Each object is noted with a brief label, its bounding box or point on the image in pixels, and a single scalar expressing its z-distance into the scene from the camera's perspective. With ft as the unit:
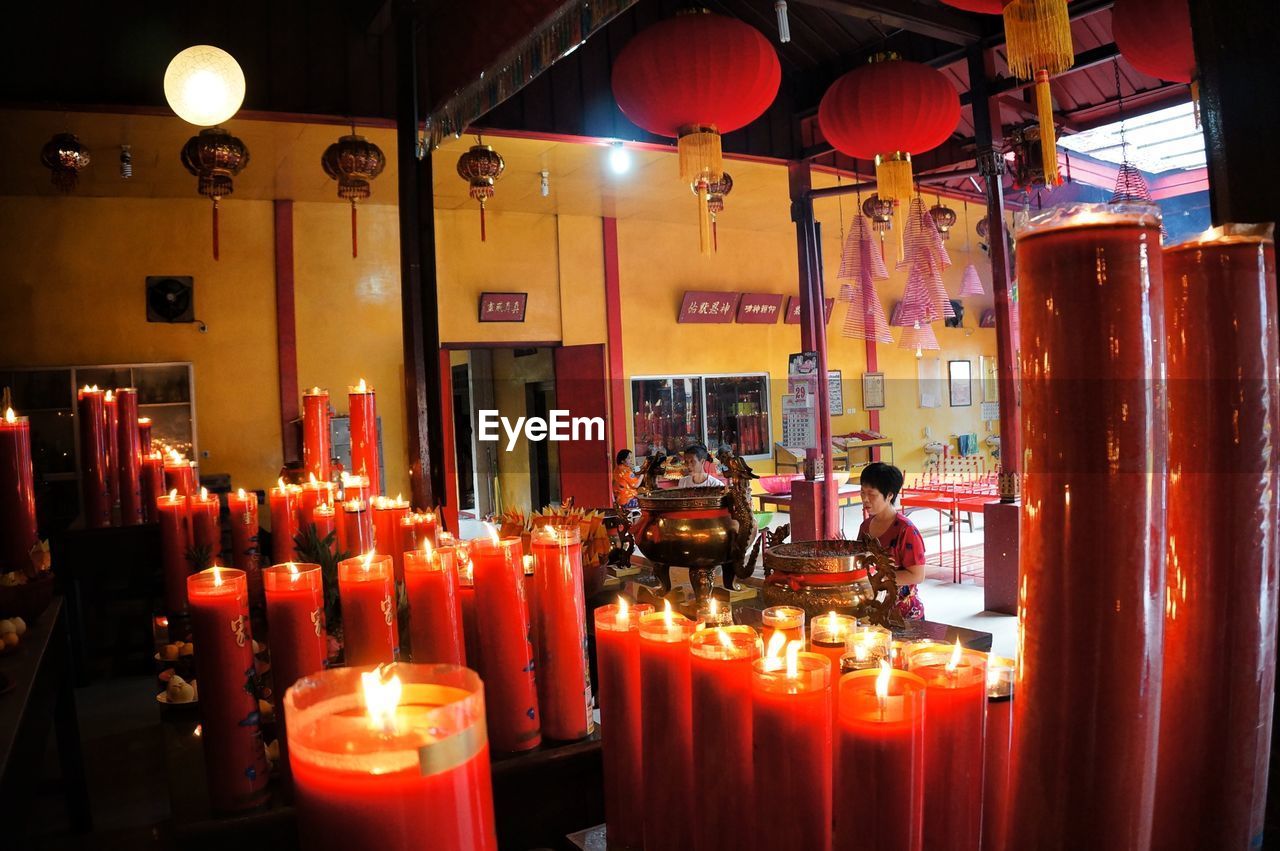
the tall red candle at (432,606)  3.64
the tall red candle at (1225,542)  1.60
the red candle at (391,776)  1.49
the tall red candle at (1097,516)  1.45
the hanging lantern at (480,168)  15.46
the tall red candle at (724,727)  2.41
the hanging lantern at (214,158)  12.78
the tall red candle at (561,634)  3.73
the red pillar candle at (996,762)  2.42
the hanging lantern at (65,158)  13.28
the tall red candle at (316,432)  9.11
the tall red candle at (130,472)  11.23
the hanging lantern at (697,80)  8.52
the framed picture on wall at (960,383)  37.96
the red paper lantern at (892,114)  9.89
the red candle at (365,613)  3.63
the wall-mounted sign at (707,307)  28.02
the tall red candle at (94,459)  10.46
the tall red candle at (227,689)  3.40
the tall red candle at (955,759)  2.18
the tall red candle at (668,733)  2.65
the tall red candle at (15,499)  7.07
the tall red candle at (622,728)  2.92
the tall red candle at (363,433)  8.54
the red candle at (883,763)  2.06
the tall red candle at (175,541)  7.01
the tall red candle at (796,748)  2.20
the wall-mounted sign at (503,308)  24.52
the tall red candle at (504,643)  3.66
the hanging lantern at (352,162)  13.82
